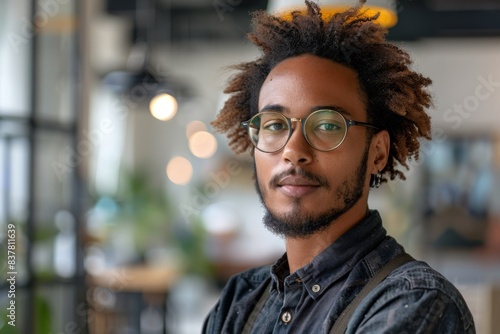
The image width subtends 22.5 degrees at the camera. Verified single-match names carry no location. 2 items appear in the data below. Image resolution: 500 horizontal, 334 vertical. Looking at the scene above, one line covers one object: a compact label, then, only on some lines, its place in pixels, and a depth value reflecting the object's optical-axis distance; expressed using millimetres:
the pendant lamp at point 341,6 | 2147
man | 1329
